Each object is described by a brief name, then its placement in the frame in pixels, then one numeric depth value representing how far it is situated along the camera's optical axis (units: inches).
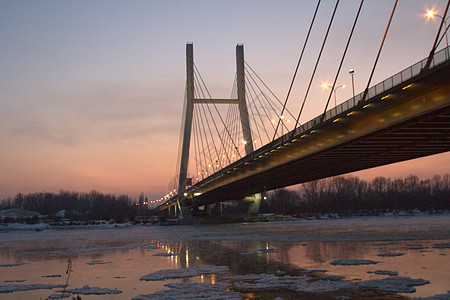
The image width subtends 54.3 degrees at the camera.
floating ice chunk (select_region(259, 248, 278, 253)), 859.1
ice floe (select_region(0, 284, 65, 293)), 485.7
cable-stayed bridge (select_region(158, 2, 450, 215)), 992.9
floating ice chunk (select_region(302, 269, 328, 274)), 551.3
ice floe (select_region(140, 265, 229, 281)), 550.9
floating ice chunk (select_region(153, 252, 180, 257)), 855.1
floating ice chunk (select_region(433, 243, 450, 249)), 819.8
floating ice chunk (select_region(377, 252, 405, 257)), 701.3
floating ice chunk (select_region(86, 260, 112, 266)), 744.8
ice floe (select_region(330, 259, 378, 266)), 610.5
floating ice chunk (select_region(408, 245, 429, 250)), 810.2
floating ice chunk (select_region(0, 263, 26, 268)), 743.1
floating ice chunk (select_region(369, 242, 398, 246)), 932.9
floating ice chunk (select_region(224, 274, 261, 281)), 512.4
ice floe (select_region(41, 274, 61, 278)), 590.9
